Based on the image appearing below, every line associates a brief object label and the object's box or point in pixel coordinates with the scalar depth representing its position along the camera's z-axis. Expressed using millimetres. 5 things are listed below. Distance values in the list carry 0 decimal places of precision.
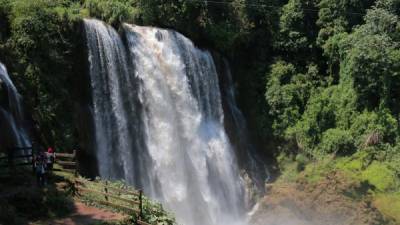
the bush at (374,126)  34812
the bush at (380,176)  32594
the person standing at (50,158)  20572
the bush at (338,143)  35812
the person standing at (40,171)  19578
